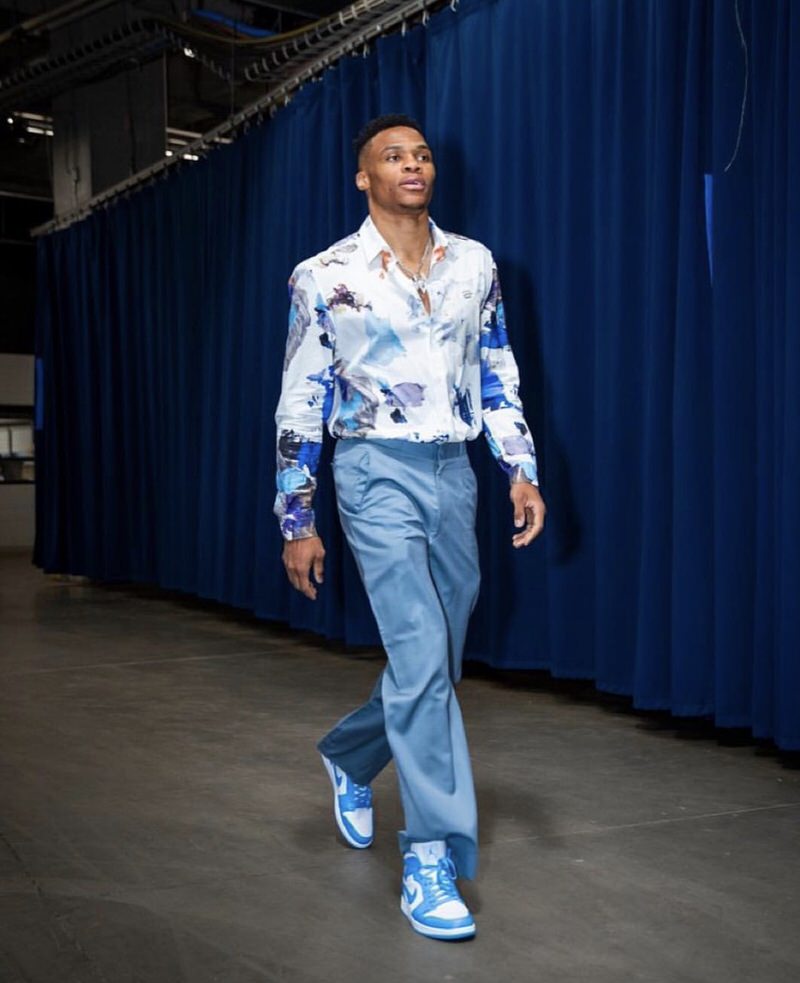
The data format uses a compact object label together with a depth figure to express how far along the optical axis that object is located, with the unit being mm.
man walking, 1993
